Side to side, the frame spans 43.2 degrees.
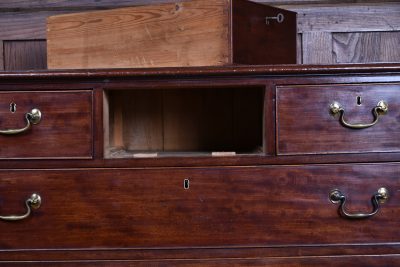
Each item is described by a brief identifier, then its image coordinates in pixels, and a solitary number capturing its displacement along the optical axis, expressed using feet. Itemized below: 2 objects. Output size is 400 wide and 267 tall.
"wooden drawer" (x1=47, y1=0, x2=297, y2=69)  4.04
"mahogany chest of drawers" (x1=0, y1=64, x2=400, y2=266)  3.88
